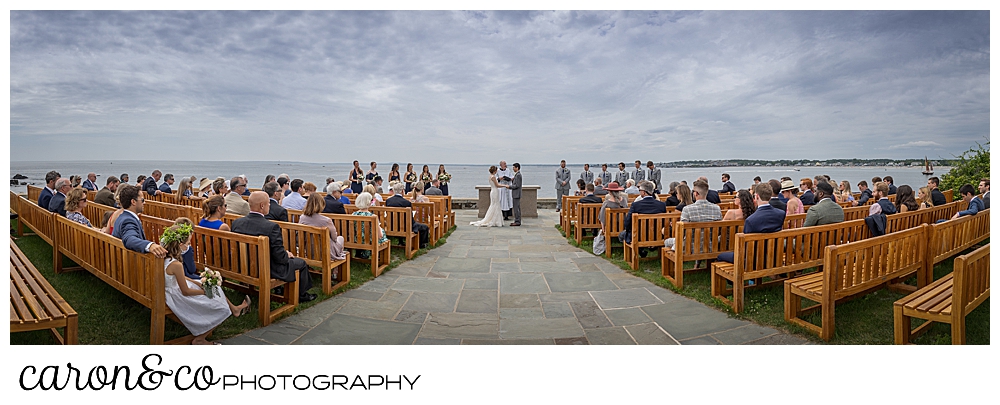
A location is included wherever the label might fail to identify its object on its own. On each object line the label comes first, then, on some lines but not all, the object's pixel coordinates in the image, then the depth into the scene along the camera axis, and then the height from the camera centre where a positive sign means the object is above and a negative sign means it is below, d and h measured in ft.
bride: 35.22 -1.93
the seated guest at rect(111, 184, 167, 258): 11.55 -0.95
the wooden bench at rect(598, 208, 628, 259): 23.00 -2.01
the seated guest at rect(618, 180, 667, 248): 21.50 -1.06
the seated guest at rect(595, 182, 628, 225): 23.73 -0.83
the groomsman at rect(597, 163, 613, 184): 46.19 +0.50
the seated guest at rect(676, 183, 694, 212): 21.12 -0.59
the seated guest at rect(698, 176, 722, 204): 27.02 -0.95
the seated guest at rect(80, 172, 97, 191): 37.63 +0.21
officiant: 36.76 -0.03
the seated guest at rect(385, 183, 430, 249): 24.35 -0.98
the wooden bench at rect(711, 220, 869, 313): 14.07 -2.20
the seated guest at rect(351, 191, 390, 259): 21.84 -0.98
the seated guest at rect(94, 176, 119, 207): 22.79 -0.55
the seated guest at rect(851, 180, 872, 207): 28.20 -0.89
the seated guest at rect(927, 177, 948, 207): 25.70 -1.05
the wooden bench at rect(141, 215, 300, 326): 12.93 -2.13
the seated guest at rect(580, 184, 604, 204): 27.76 -0.95
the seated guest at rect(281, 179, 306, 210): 23.95 -0.82
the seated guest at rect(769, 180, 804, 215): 19.20 -0.96
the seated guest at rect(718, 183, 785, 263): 15.67 -1.30
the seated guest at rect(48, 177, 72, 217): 22.90 -0.59
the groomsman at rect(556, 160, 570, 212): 46.62 +0.00
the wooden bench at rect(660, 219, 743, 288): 16.81 -2.19
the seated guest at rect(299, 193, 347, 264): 17.63 -1.18
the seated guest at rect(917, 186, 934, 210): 23.85 -1.09
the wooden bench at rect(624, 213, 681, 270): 19.84 -2.03
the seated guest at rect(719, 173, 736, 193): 37.50 -0.50
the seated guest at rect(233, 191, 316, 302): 13.64 -1.28
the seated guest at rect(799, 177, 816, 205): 26.30 -0.71
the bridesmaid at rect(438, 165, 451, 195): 43.51 +0.19
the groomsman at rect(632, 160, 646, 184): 46.42 +0.57
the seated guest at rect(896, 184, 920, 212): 20.54 -0.88
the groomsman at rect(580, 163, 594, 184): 48.28 +0.50
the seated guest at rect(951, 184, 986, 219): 21.62 -1.07
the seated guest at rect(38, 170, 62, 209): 25.86 -0.15
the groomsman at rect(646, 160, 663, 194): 44.38 +0.55
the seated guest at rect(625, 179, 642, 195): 38.34 -0.73
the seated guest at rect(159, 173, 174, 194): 37.32 +0.15
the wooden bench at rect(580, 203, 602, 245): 26.61 -1.97
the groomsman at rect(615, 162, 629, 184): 46.96 +0.41
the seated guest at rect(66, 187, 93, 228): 17.54 -0.62
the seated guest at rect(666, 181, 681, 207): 24.97 -0.90
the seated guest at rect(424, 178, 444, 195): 37.62 -0.64
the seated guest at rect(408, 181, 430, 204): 28.03 -0.59
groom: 36.37 -0.69
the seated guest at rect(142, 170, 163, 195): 37.01 -0.06
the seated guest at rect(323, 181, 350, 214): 22.75 -0.77
